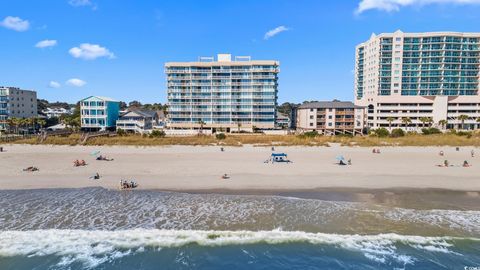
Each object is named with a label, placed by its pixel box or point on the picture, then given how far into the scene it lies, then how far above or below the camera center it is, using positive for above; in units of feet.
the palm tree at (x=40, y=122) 279.84 -3.01
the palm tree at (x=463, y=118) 267.39 +4.14
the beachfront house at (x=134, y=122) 280.10 -2.20
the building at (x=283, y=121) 353.92 -0.07
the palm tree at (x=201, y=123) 286.05 -2.65
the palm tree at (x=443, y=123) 273.79 -0.48
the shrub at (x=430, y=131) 230.40 -6.54
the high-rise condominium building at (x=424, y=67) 303.25 +60.32
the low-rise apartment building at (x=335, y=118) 275.39 +2.97
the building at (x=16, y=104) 300.40 +15.14
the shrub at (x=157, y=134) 208.13 -9.95
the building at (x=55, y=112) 437.17 +10.32
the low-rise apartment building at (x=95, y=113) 283.18 +5.60
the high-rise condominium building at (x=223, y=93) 287.48 +25.79
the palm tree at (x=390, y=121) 274.89 +0.88
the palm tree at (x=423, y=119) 274.87 +2.47
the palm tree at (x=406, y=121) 272.84 +1.04
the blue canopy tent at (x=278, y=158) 117.39 -14.34
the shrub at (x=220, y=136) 194.89 -10.27
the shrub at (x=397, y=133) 209.89 -7.67
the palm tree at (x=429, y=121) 278.58 +1.19
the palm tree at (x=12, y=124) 258.16 -4.74
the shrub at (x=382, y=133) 211.86 -7.71
